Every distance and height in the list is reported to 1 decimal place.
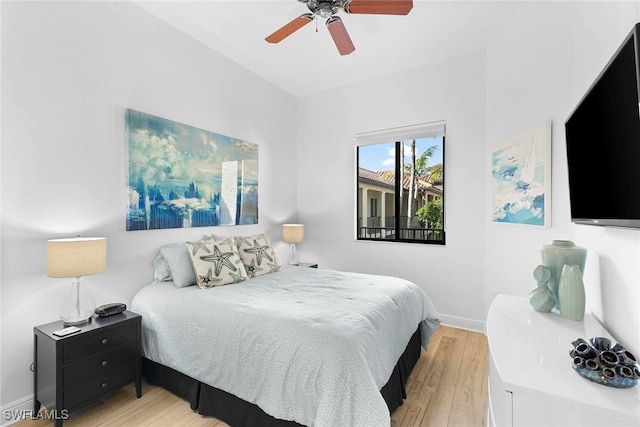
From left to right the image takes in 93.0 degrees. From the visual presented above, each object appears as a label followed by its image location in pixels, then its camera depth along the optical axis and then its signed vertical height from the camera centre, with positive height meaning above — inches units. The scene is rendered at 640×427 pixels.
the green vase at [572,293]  56.1 -14.2
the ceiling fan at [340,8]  73.5 +52.7
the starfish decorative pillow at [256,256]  114.9 -15.6
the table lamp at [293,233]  156.9 -8.7
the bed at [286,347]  58.7 -30.1
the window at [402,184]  144.0 +16.3
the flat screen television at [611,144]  37.7 +11.0
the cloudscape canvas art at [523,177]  86.7 +12.6
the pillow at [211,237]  119.9 -8.3
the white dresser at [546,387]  33.5 -20.4
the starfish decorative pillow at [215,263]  98.3 -15.9
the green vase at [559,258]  60.9 -8.5
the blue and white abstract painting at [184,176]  99.4 +15.3
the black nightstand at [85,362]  69.6 -36.3
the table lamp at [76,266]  71.6 -12.2
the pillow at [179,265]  98.6 -16.1
